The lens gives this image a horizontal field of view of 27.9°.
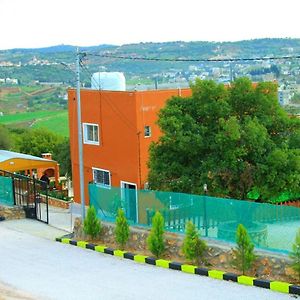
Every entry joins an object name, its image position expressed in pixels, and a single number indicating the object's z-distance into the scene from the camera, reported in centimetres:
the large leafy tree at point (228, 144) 1819
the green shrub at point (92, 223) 1744
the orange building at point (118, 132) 2839
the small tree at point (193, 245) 1377
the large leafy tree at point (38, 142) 5638
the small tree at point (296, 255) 1176
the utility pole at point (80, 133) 2058
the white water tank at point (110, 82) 3278
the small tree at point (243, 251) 1266
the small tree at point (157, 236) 1473
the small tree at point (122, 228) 1614
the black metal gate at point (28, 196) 2381
